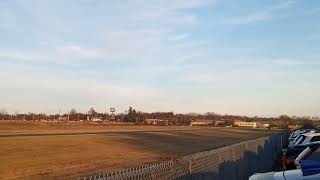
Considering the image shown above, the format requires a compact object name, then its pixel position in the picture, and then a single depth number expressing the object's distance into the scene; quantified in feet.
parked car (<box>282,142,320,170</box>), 24.35
